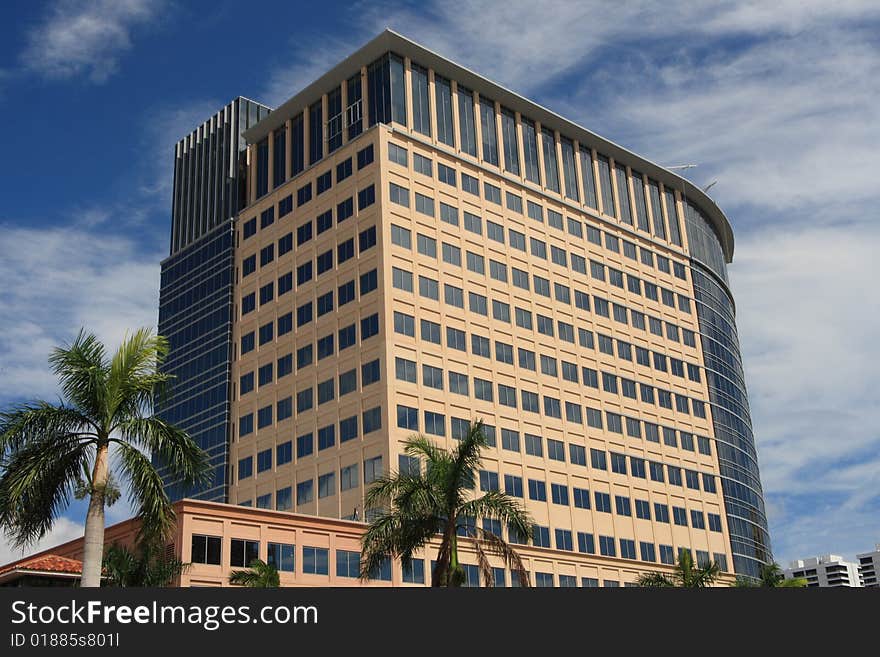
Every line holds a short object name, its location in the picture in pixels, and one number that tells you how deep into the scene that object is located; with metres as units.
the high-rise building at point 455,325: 79.56
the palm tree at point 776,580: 74.81
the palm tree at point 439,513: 42.97
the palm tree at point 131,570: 45.09
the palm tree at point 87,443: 30.00
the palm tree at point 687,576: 65.56
